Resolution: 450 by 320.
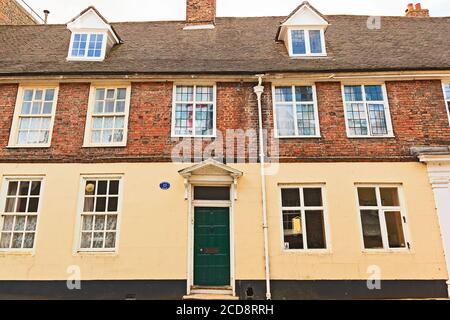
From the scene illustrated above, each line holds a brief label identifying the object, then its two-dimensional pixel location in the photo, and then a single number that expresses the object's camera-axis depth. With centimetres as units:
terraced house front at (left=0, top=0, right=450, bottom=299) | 863
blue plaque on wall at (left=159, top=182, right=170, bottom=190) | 923
